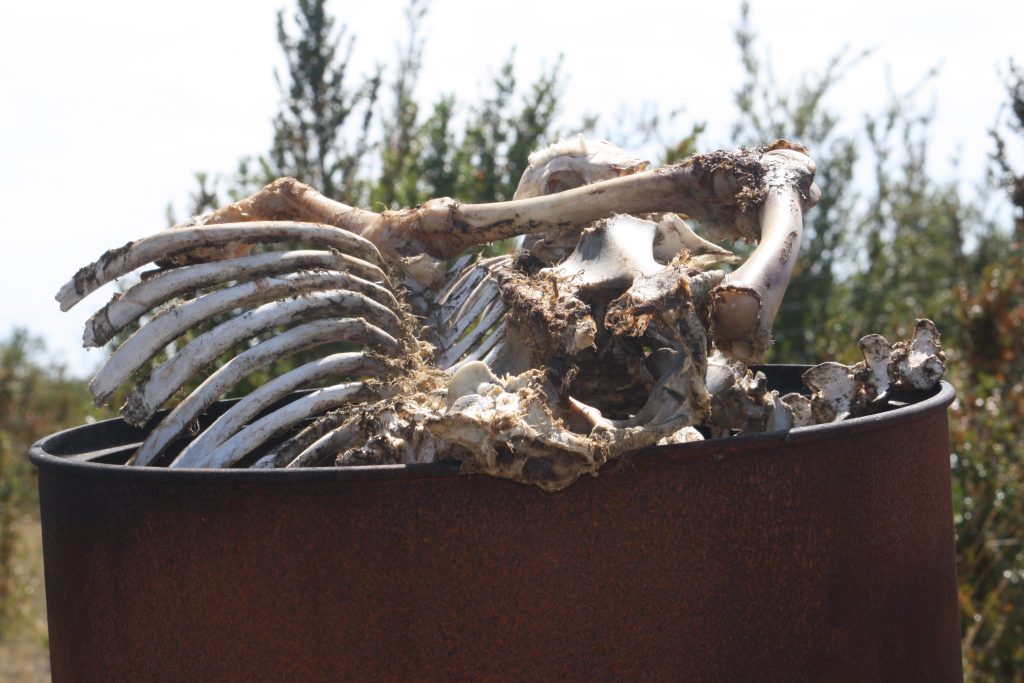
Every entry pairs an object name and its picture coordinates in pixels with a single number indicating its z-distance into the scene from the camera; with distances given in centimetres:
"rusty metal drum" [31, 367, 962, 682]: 155
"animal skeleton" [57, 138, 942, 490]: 161
